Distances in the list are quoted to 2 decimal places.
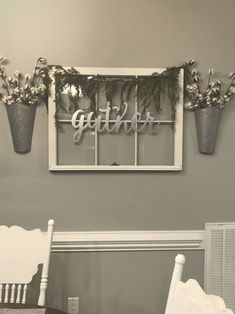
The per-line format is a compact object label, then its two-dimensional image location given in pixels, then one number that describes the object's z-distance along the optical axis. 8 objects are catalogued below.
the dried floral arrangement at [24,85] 2.08
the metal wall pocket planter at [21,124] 2.08
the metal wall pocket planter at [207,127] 2.16
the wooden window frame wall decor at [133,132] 2.14
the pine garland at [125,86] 2.13
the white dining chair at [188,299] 1.04
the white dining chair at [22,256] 1.81
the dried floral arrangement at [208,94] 2.15
